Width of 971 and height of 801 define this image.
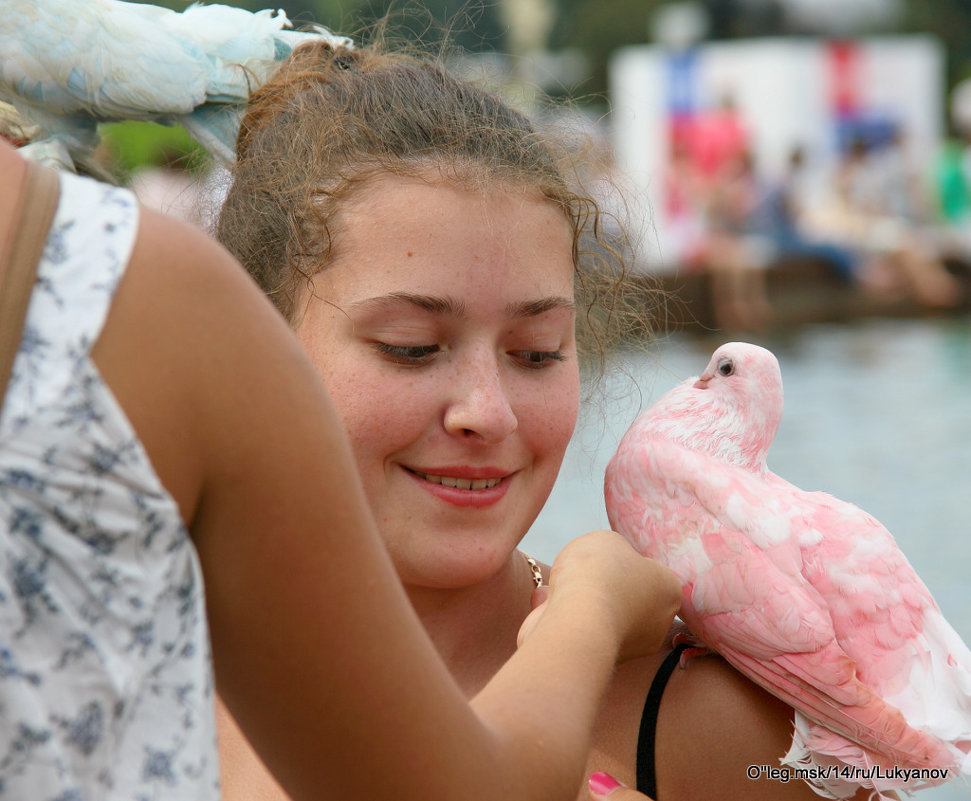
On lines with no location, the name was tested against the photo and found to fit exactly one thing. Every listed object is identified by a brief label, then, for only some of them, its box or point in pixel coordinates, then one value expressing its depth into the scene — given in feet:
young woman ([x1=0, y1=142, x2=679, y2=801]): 5.53
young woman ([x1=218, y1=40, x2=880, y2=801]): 6.37
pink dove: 6.28
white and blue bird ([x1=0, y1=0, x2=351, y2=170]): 7.05
